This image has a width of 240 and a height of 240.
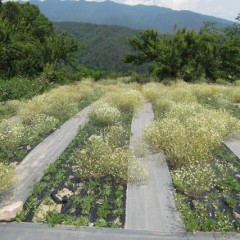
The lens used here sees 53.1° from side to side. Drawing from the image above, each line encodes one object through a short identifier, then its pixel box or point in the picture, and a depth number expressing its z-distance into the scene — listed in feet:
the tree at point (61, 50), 70.74
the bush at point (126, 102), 33.37
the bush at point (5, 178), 15.78
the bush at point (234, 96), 39.39
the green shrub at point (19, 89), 40.87
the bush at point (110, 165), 17.31
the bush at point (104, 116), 27.70
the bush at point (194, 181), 15.83
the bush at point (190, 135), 19.18
